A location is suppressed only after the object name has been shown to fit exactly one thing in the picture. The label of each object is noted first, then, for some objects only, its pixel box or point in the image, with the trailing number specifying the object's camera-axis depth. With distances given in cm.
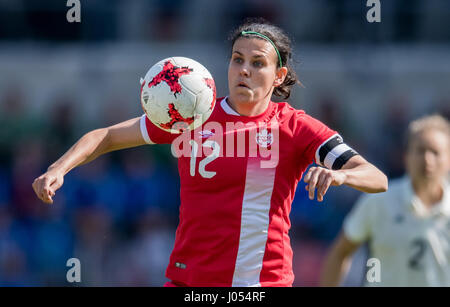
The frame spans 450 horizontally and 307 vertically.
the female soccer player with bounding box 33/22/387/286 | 886
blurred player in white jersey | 1151
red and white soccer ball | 888
